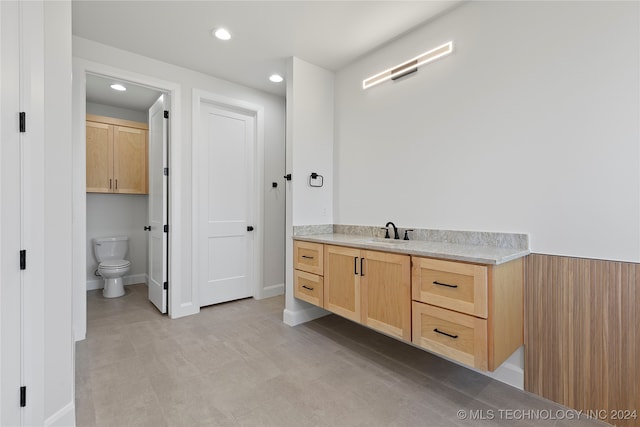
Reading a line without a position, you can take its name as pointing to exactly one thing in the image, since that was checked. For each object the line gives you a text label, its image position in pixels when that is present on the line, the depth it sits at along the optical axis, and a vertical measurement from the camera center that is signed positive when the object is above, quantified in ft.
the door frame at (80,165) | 8.38 +1.42
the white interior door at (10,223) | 3.84 -0.13
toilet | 12.20 -2.11
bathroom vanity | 5.11 -1.68
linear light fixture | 7.47 +4.19
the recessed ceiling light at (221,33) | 8.16 +5.14
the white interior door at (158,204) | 10.36 +0.36
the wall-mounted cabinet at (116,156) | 12.75 +2.65
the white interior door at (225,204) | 11.10 +0.38
